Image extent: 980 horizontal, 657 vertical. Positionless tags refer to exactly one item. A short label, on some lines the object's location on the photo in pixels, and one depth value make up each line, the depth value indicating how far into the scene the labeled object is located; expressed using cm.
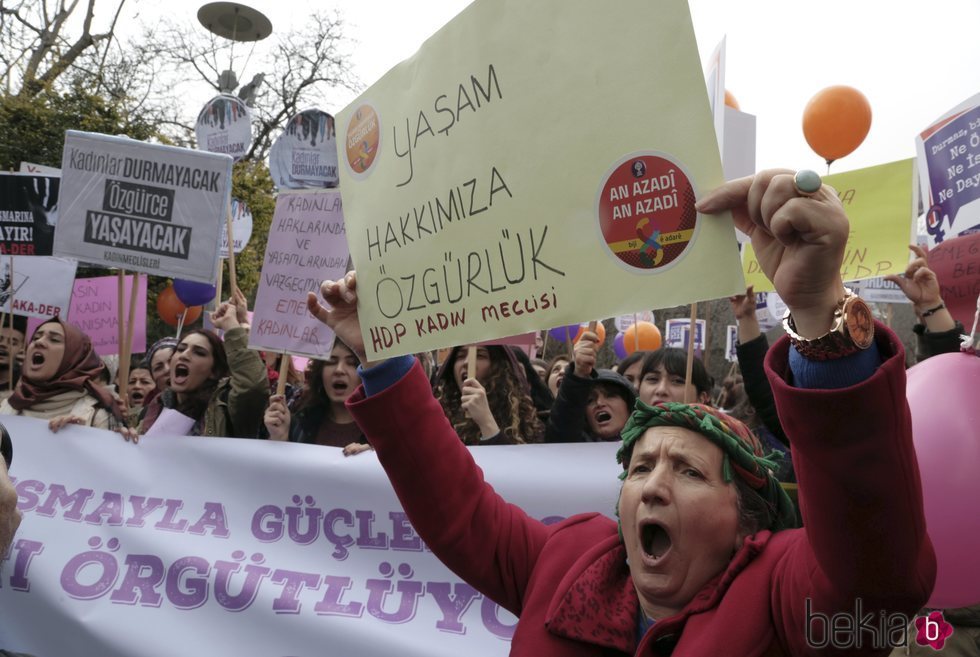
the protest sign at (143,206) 385
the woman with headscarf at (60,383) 408
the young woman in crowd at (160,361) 512
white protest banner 277
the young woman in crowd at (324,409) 353
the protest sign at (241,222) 760
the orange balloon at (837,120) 420
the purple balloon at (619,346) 963
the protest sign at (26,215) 504
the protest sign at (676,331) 890
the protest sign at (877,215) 318
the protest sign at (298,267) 355
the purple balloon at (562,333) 765
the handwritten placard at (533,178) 137
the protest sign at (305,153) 393
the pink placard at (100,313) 644
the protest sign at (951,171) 394
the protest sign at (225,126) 504
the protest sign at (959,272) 304
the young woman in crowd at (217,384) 371
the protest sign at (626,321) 960
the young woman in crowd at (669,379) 378
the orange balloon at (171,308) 945
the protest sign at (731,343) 820
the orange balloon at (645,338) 825
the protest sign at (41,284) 538
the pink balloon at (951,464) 174
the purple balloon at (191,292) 778
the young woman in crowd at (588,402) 310
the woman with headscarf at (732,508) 108
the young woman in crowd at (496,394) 347
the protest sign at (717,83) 192
